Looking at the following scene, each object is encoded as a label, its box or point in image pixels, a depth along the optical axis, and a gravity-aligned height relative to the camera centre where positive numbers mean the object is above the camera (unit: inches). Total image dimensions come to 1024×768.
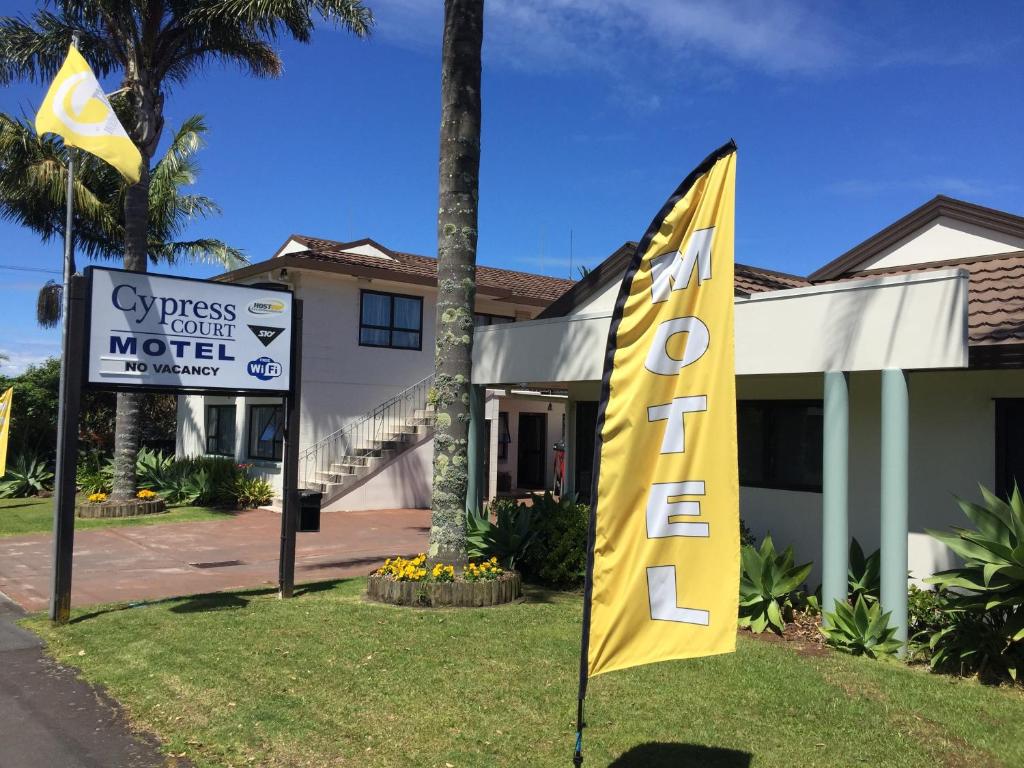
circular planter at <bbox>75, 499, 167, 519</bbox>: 652.7 -72.2
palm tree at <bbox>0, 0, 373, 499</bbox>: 641.0 +298.4
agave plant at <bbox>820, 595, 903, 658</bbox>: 277.7 -66.9
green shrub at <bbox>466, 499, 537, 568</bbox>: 391.9 -52.1
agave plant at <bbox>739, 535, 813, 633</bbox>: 307.9 -55.2
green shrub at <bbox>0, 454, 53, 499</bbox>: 810.8 -62.3
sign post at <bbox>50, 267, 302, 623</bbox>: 309.0 +28.4
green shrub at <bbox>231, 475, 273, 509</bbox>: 750.5 -64.5
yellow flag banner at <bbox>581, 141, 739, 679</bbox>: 152.1 -4.6
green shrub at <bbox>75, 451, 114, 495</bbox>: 770.8 -54.9
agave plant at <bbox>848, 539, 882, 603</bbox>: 317.7 -57.0
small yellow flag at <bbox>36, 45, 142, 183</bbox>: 339.6 +121.2
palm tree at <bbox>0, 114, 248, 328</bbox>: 747.4 +216.8
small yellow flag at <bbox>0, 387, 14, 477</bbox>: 695.1 -6.7
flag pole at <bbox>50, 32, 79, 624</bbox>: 305.6 -28.1
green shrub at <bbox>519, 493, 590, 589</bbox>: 377.4 -54.8
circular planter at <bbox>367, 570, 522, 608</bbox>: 333.1 -67.5
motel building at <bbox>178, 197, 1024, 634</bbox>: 284.7 +23.0
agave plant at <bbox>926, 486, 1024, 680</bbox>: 246.8 -47.2
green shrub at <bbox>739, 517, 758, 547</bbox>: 370.3 -47.9
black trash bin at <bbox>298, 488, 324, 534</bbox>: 375.6 -39.8
